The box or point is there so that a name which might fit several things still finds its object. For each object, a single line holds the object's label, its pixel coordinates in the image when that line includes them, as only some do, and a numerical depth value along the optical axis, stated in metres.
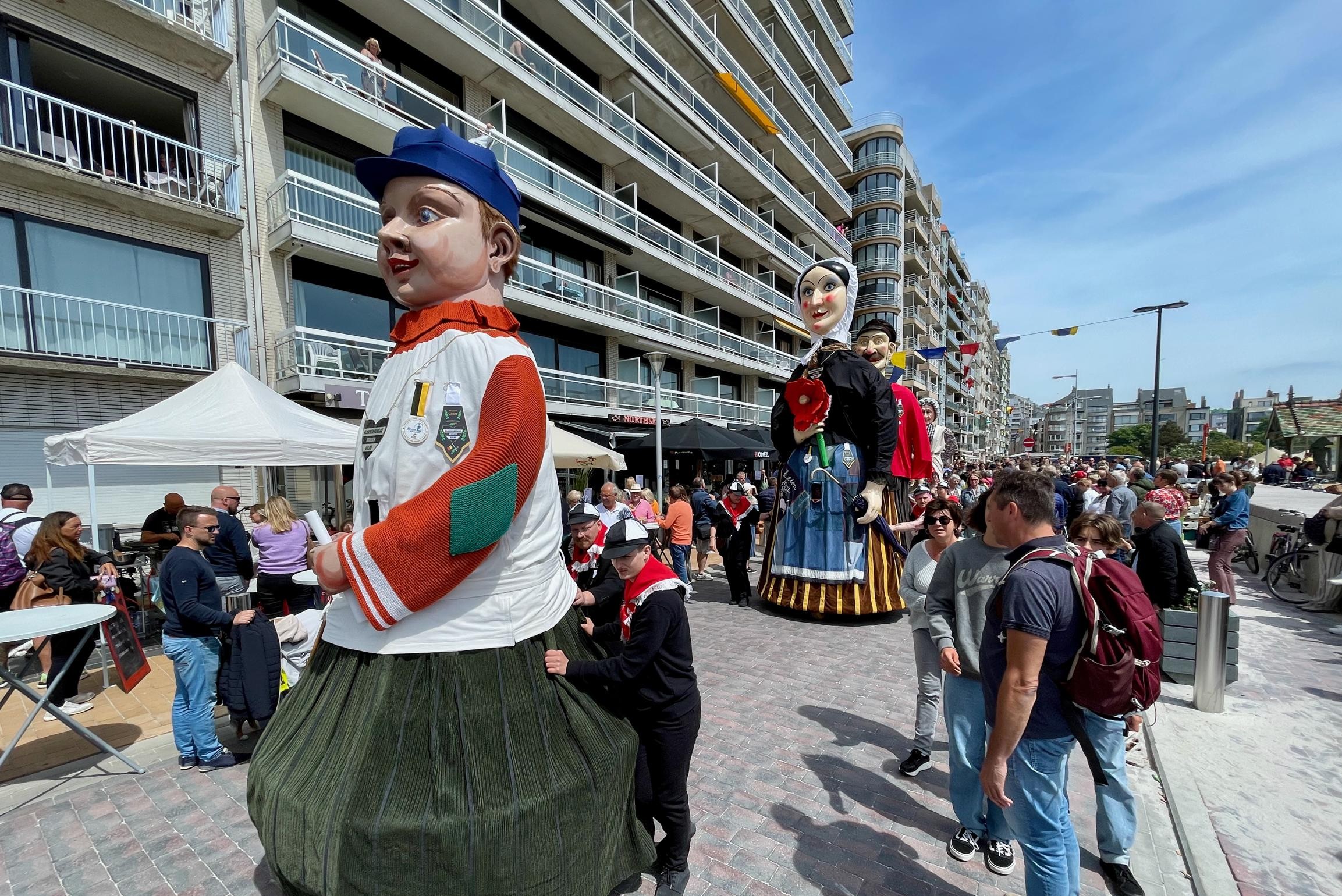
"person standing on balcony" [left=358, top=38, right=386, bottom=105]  9.20
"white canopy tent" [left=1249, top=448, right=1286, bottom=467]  25.60
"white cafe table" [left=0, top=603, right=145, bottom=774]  2.66
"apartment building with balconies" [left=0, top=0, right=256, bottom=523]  7.03
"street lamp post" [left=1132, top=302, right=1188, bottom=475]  15.00
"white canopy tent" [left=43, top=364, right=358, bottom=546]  4.73
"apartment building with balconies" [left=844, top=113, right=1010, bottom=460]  32.84
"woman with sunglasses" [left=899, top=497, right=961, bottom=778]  3.01
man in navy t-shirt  1.79
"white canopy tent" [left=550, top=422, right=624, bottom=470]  8.17
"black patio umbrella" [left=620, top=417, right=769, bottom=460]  10.05
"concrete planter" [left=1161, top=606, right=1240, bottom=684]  3.92
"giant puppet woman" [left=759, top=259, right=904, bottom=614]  5.29
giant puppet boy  1.34
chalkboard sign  3.51
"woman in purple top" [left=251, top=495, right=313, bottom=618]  4.30
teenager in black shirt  2.06
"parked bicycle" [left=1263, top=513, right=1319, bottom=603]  6.87
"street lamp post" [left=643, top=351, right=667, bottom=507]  9.85
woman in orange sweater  7.01
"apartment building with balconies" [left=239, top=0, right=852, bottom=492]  9.00
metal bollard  3.66
